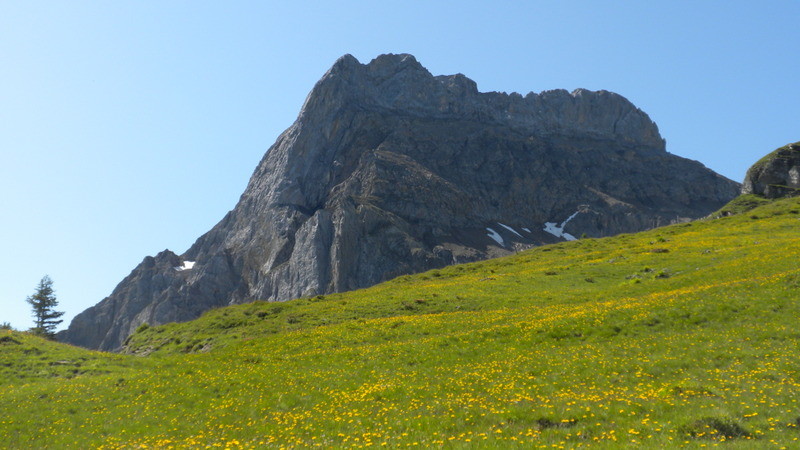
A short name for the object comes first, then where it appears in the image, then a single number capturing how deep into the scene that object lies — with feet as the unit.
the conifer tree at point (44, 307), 293.23
